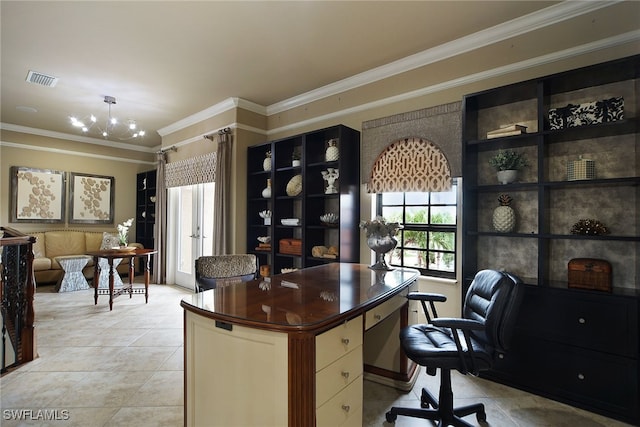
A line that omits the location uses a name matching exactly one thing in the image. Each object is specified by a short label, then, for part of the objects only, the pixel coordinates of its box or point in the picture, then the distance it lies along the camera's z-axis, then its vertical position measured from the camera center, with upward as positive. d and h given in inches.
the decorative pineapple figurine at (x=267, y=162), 175.2 +30.6
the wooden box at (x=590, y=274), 84.6 -16.0
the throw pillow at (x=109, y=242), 236.4 -20.6
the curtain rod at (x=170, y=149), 228.8 +50.0
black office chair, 67.4 -30.4
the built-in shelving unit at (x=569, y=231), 80.6 -4.5
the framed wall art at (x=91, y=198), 252.1 +14.1
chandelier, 213.3 +65.7
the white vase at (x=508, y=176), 101.3 +13.5
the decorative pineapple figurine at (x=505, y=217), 101.7 -0.2
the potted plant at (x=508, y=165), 101.6 +17.1
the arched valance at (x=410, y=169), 122.9 +20.1
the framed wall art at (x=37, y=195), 227.1 +15.4
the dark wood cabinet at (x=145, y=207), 276.1 +7.6
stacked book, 98.3 +27.7
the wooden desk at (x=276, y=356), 47.8 -23.9
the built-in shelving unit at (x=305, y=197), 142.6 +9.7
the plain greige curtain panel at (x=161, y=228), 231.1 -9.7
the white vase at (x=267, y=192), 173.6 +13.4
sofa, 214.2 -25.7
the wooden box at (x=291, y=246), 158.1 -16.0
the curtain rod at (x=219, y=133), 180.5 +49.8
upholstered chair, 92.0 -17.2
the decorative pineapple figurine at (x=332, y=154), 142.6 +29.1
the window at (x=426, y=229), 125.1 -5.5
